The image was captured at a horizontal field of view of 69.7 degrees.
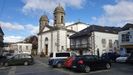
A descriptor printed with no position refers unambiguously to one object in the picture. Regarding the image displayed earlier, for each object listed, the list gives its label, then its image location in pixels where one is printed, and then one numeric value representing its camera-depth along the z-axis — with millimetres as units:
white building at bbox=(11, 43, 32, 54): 43938
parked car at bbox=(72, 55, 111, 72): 9009
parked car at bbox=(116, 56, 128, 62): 13390
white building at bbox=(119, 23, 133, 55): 19074
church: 28875
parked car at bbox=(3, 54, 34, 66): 13501
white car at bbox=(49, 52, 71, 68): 11609
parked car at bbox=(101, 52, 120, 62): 15062
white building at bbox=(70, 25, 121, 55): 23338
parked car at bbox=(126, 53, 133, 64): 11971
